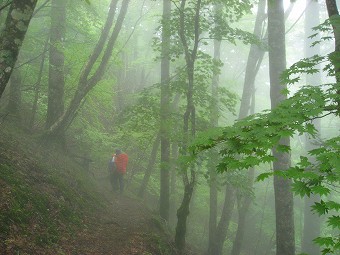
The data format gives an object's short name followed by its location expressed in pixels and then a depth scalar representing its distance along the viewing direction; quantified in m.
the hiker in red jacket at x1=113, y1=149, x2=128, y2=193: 14.04
